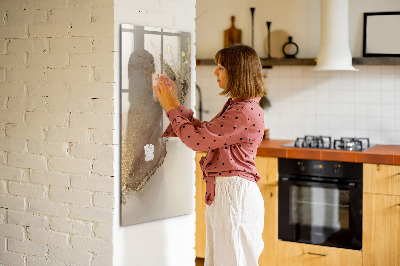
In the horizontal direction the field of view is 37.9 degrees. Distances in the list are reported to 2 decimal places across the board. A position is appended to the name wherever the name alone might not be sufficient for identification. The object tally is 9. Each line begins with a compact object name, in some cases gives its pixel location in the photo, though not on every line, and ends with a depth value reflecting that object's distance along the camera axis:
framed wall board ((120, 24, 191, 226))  2.76
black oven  3.92
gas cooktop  4.10
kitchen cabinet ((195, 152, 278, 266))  4.16
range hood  4.25
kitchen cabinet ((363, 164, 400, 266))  3.78
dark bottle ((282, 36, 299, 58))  4.65
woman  2.60
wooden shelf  4.27
